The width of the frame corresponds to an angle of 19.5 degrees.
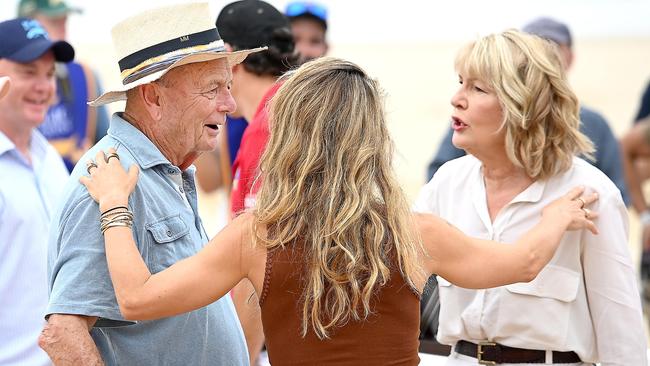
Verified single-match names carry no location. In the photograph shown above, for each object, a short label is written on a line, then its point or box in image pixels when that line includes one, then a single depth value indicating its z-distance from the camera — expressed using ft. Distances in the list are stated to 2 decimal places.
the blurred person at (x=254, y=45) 26.19
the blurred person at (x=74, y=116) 37.46
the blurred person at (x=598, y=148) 34.86
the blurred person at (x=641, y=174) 42.59
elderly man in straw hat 16.43
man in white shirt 23.14
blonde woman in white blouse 19.74
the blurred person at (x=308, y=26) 38.02
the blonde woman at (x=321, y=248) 15.34
